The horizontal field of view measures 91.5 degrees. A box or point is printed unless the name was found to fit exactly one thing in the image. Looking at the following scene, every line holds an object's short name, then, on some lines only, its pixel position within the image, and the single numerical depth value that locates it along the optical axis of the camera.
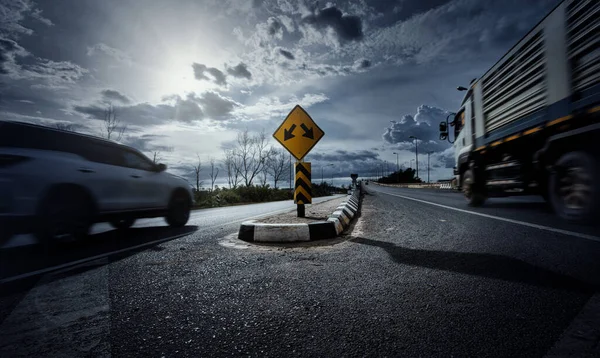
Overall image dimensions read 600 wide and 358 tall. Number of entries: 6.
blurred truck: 3.86
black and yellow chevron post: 6.18
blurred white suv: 3.55
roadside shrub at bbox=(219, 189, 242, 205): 22.42
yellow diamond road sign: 6.33
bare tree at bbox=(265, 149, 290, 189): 55.96
